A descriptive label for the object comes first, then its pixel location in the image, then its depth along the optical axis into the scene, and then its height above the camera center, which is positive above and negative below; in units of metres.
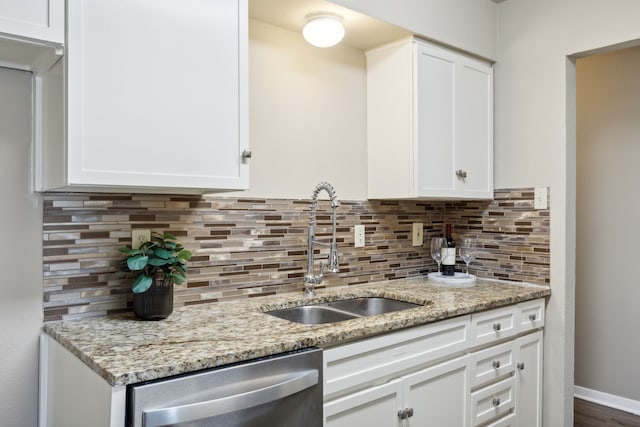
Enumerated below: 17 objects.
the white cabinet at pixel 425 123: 2.26 +0.45
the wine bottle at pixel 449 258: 2.57 -0.23
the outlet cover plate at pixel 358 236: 2.39 -0.11
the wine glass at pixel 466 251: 2.59 -0.20
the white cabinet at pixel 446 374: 1.52 -0.59
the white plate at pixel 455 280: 2.39 -0.33
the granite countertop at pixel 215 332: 1.14 -0.35
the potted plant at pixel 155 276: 1.47 -0.19
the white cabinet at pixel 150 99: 1.29 +0.33
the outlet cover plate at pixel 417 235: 2.68 -0.12
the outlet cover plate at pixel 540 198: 2.44 +0.08
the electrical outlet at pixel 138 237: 1.67 -0.08
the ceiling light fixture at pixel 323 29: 1.98 +0.76
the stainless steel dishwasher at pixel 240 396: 1.08 -0.44
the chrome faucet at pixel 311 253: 2.01 -0.17
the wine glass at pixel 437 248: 2.54 -0.18
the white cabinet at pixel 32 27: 1.17 +0.46
